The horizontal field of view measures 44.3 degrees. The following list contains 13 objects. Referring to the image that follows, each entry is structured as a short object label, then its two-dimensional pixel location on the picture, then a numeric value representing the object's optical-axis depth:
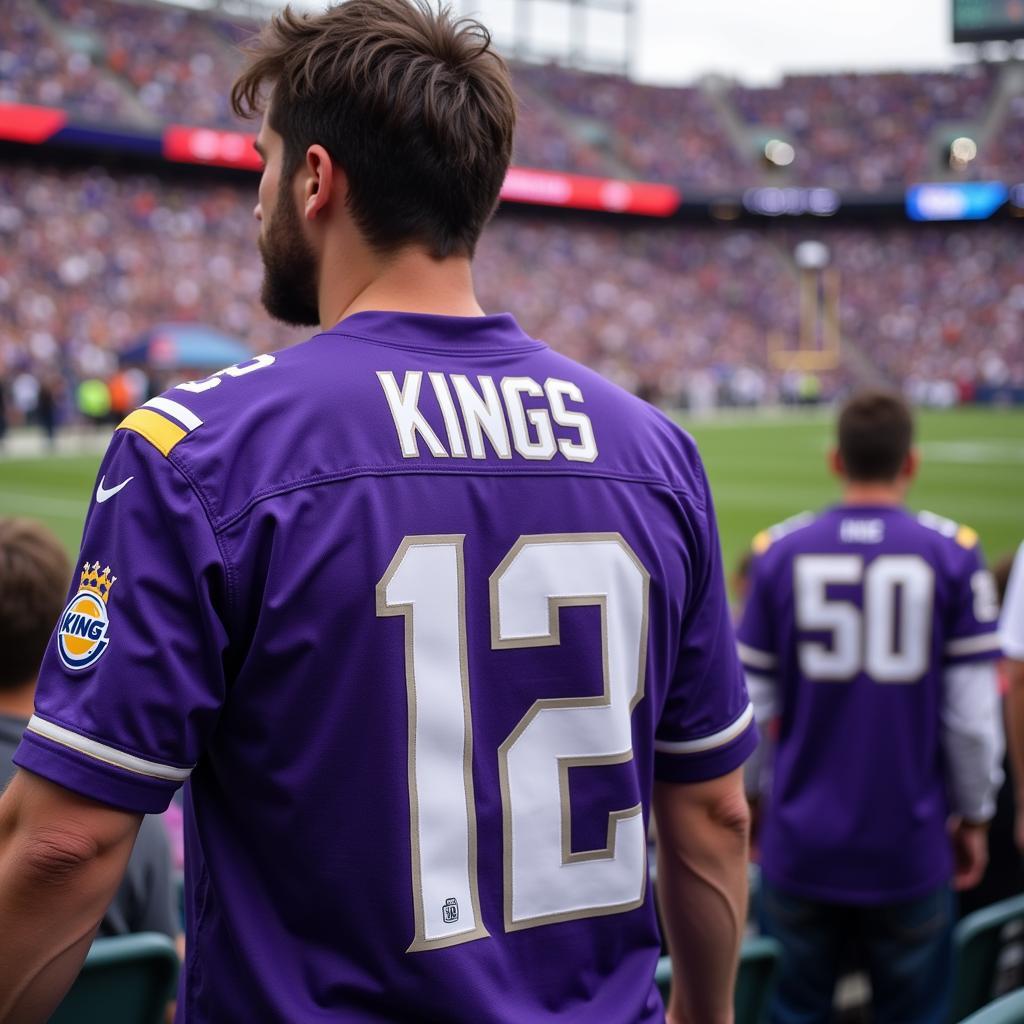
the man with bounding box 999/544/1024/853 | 3.64
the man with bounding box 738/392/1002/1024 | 3.16
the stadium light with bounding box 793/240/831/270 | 44.94
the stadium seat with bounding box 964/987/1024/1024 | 1.28
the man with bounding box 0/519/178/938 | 2.24
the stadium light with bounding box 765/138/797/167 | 50.47
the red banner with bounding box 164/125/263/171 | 34.09
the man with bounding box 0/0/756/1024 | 1.33
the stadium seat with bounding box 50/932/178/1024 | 2.04
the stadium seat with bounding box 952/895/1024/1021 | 2.43
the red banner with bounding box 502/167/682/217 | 42.30
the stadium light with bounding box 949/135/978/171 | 49.12
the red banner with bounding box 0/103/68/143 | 30.36
